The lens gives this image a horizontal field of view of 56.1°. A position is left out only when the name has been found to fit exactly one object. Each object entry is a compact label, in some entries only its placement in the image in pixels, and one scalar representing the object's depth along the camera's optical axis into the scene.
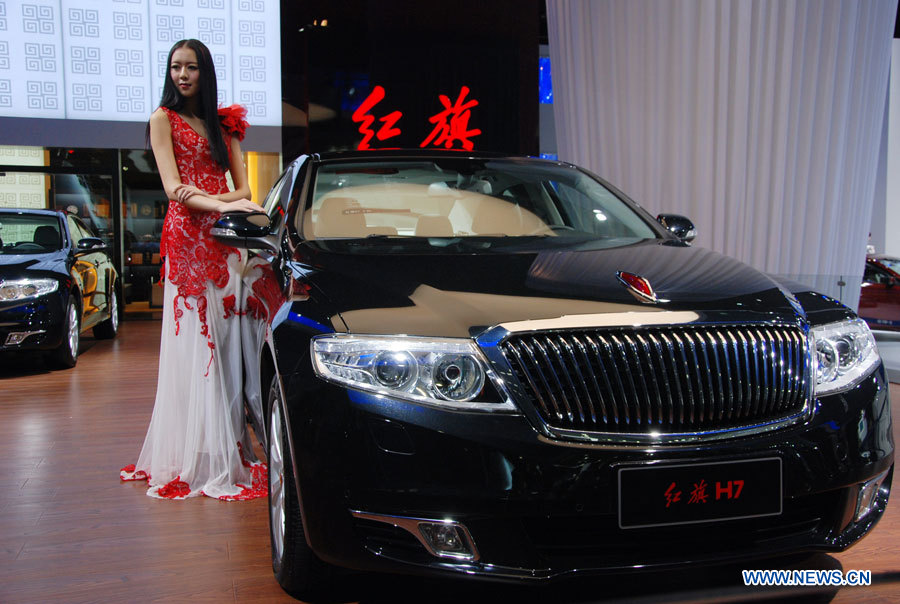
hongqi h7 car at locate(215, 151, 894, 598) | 1.57
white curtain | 5.02
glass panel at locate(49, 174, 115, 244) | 9.27
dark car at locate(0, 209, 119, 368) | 5.56
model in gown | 2.98
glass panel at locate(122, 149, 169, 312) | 9.52
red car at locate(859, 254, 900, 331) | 5.46
